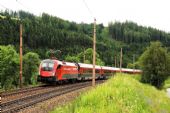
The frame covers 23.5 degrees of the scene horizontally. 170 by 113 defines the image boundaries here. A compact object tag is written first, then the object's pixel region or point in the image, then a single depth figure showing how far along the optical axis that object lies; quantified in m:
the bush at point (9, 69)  56.88
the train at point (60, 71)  44.69
